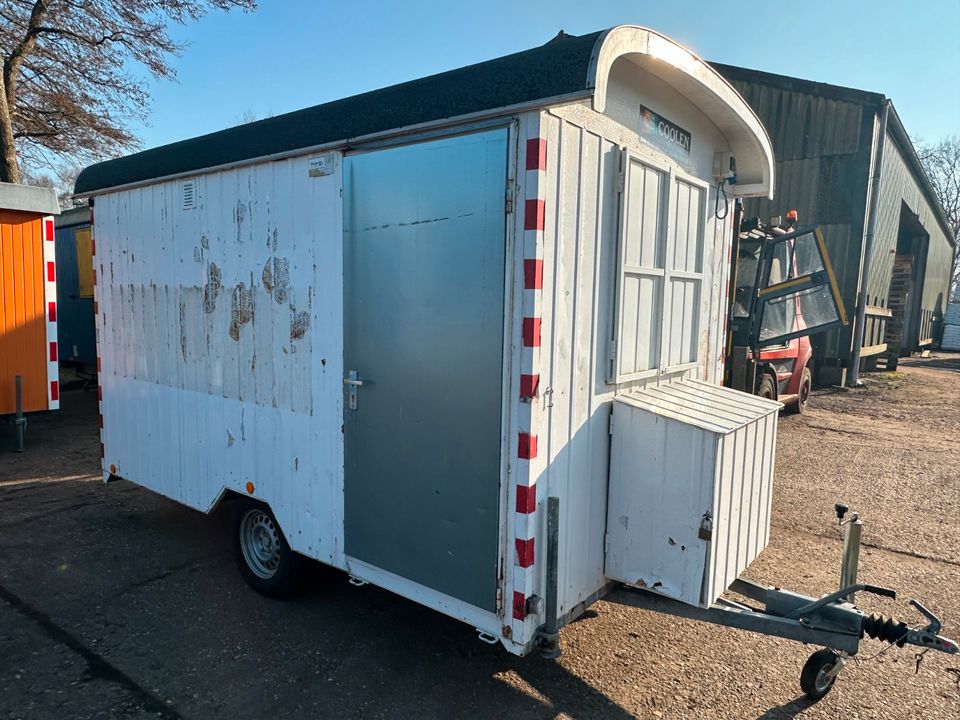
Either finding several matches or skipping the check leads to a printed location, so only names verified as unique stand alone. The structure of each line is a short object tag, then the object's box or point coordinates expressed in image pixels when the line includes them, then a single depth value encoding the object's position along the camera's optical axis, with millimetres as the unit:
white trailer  2754
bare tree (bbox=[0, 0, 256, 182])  13422
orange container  7785
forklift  9039
